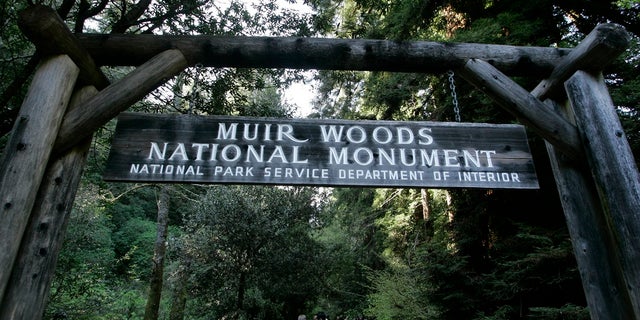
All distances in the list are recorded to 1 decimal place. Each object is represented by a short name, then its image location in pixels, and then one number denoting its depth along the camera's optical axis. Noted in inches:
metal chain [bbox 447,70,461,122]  102.1
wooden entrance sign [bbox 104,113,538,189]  89.0
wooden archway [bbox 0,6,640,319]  76.2
